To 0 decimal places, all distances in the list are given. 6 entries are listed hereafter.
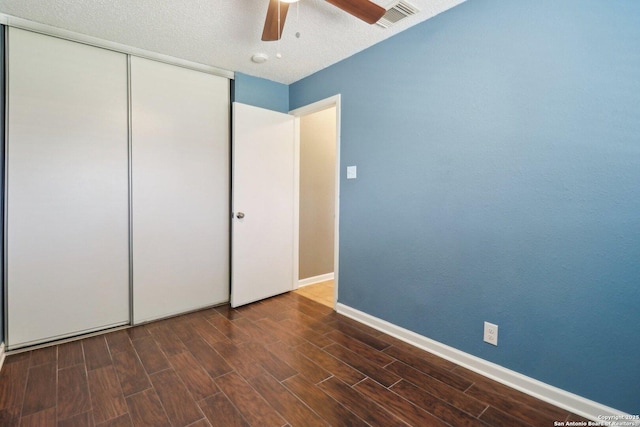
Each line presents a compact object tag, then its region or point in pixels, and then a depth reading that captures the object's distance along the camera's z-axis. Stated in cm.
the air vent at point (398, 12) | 198
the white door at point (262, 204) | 301
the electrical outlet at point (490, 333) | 188
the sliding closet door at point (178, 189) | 263
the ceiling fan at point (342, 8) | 165
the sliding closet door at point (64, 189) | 214
